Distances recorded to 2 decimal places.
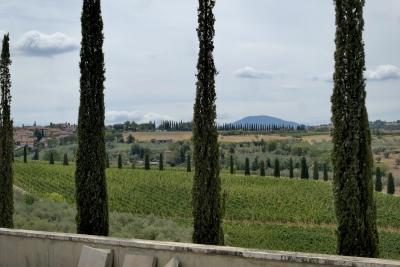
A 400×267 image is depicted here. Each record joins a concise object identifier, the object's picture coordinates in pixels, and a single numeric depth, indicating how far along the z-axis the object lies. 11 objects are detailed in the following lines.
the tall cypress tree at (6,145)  20.38
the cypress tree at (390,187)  76.00
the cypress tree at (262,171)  82.26
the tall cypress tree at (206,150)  11.89
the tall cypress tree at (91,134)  12.98
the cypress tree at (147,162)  82.31
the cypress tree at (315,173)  88.06
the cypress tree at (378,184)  77.19
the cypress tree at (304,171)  82.66
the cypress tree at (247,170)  82.28
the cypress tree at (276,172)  80.24
